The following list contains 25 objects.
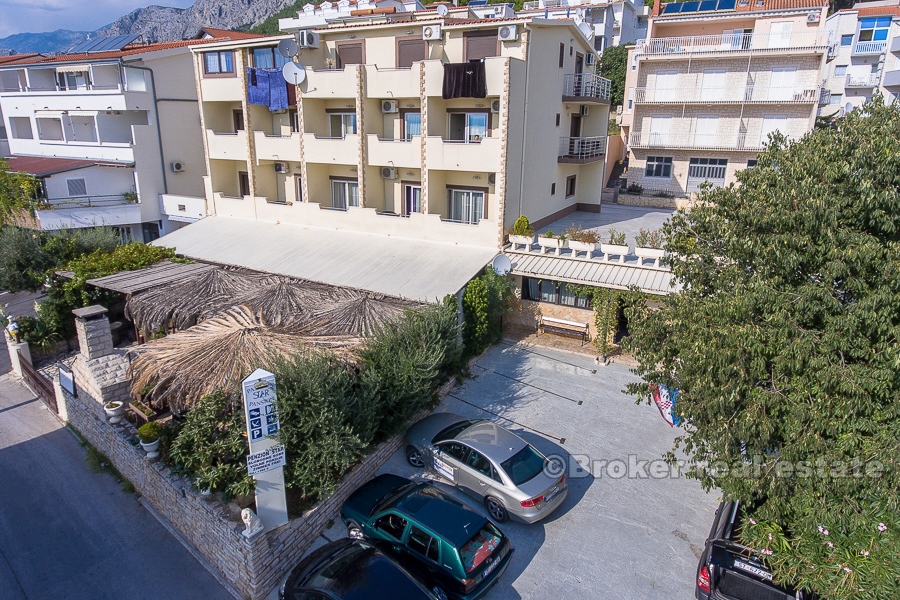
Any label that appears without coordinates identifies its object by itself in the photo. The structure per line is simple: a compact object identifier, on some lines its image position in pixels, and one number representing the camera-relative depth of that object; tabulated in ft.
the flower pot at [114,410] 44.62
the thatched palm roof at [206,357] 41.16
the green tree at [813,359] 25.38
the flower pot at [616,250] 63.62
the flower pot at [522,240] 68.08
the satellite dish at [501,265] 64.90
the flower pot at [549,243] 67.72
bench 65.77
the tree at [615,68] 176.86
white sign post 33.01
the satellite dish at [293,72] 79.66
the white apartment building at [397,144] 69.46
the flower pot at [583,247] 65.46
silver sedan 36.99
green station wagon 31.17
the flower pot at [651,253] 62.03
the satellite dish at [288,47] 79.97
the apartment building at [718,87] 108.17
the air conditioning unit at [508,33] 68.03
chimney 47.21
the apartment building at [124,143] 102.32
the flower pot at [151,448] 40.34
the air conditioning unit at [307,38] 80.07
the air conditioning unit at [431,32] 73.36
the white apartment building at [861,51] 171.22
